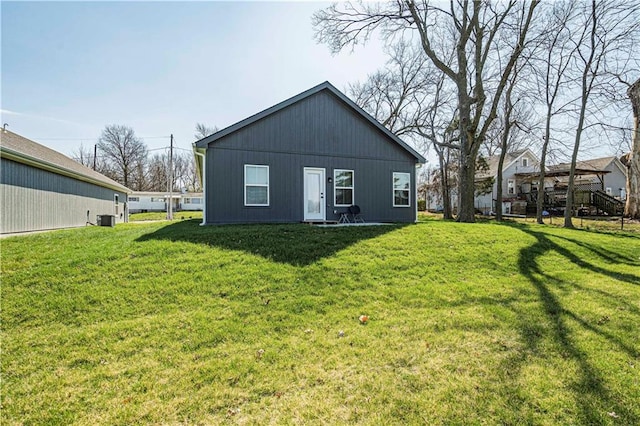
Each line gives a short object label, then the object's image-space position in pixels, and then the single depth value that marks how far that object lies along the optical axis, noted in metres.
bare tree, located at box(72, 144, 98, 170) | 40.37
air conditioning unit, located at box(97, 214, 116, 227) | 14.64
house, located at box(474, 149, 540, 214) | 27.47
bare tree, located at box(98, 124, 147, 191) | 38.44
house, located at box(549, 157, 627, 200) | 30.89
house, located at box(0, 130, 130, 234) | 9.68
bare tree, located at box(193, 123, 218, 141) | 37.97
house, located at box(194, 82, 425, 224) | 10.52
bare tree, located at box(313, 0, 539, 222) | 13.27
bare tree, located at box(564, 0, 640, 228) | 13.39
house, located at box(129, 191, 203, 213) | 37.44
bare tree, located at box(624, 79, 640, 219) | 17.94
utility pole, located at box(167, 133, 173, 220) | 25.76
